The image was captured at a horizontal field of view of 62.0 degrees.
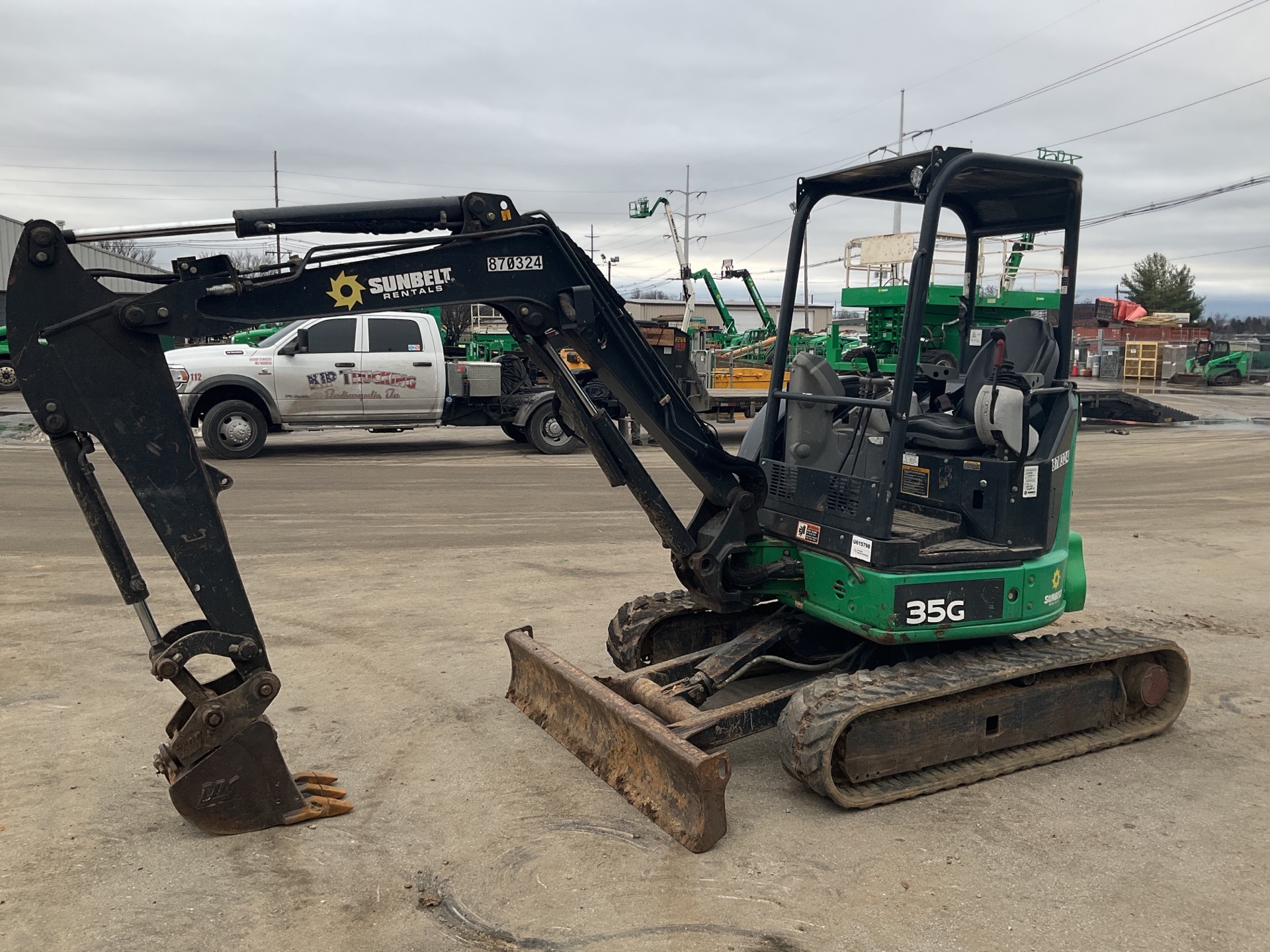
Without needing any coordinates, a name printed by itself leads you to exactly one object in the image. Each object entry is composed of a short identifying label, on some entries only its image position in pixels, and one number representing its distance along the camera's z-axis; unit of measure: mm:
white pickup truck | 15234
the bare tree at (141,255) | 69625
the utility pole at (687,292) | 21375
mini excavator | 4176
